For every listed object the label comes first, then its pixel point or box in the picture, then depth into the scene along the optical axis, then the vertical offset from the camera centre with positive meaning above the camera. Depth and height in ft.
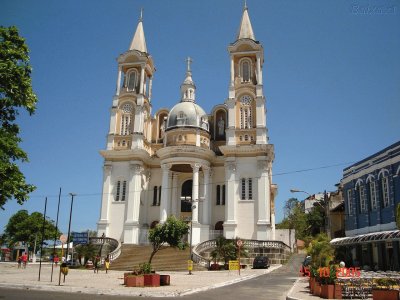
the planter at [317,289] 50.57 -4.79
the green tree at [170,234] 80.28 +2.47
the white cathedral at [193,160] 141.79 +31.56
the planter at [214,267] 110.01 -5.17
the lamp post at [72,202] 92.79 +9.99
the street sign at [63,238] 73.31 +1.03
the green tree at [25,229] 229.04 +7.84
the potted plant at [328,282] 47.96 -3.73
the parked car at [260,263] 114.32 -3.95
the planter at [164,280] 65.62 -5.36
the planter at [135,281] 62.44 -5.34
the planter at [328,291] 47.81 -4.69
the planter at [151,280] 63.16 -5.21
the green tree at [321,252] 67.56 -0.28
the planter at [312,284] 53.72 -4.51
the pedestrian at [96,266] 106.75 -5.52
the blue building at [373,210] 92.38 +10.35
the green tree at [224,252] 112.87 -1.11
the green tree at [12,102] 46.55 +16.50
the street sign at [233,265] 109.03 -4.49
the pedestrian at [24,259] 128.16 -5.04
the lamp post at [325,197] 86.02 +11.33
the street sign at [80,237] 127.24 +2.18
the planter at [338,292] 47.67 -4.75
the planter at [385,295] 40.93 -4.27
